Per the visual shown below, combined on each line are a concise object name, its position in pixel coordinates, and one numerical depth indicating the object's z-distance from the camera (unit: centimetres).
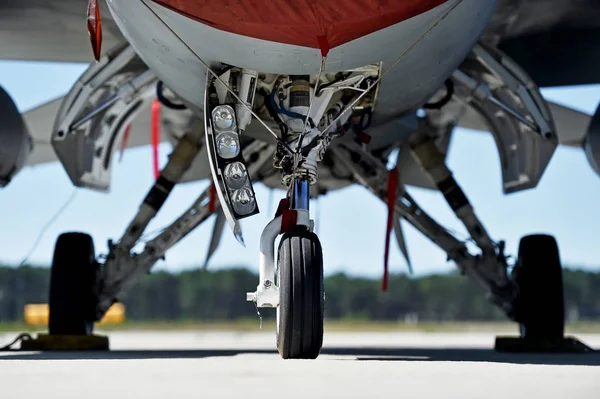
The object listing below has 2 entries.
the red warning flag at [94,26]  1352
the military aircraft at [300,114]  1277
